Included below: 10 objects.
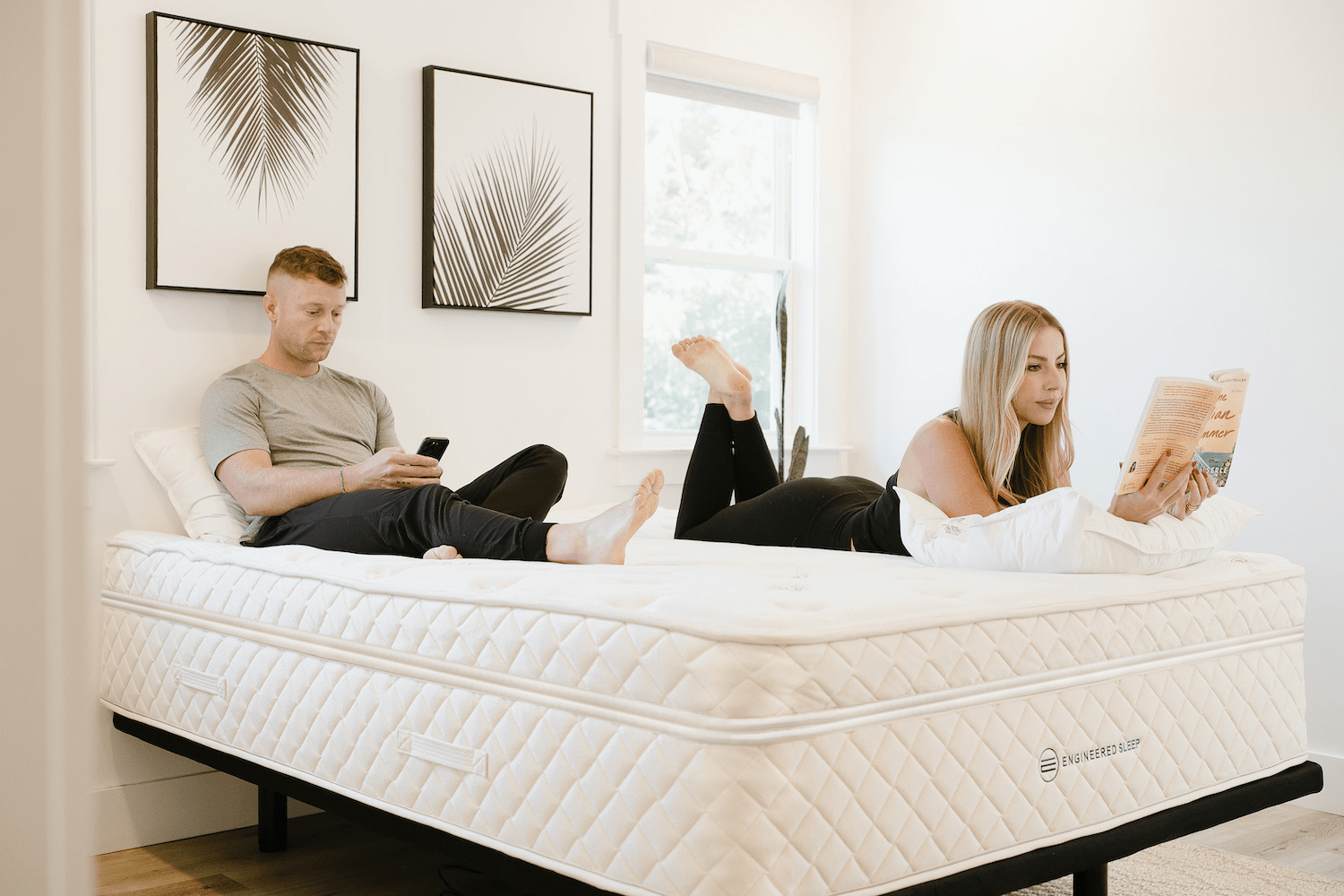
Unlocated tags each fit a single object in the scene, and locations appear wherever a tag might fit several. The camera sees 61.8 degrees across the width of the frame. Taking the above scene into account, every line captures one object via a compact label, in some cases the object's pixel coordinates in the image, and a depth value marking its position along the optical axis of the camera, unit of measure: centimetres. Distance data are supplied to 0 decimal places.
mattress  129
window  411
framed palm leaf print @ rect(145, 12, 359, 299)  281
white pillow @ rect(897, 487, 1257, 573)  182
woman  225
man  217
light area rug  233
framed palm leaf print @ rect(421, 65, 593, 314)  334
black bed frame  144
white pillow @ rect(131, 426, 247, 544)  264
